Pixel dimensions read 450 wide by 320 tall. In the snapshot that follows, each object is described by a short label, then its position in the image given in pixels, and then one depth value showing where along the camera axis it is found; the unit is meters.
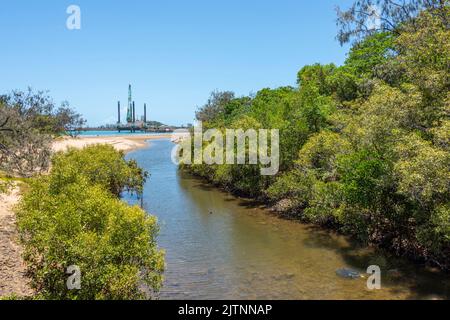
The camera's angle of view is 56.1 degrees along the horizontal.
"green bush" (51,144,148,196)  31.70
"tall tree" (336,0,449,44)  29.57
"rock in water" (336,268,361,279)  21.93
